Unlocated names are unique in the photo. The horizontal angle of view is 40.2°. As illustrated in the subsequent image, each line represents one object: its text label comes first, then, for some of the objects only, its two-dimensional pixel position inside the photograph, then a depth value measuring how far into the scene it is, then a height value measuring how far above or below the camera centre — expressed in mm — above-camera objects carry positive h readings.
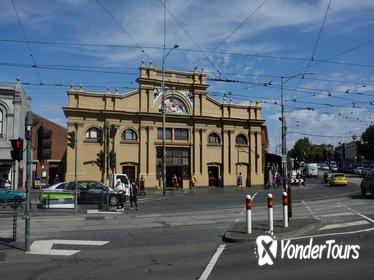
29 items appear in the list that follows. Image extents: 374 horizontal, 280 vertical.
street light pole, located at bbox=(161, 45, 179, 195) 46075 +1561
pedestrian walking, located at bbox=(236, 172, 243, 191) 55000 -899
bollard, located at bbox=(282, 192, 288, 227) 16359 -1199
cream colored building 52500 +4776
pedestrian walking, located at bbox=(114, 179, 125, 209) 28406 -1224
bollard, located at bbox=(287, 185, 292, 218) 19667 -1067
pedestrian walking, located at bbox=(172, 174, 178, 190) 54562 -767
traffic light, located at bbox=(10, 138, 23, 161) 13773 +709
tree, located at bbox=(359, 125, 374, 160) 103562 +6464
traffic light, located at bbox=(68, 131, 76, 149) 26333 +1833
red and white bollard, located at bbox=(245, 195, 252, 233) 15085 -1166
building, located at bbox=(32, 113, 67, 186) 56156 +1578
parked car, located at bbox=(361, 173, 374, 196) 35125 -751
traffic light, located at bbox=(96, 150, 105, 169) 36819 +1172
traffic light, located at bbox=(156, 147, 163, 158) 53000 +2475
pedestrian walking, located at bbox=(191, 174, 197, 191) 54684 -771
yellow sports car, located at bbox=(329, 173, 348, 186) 58812 -655
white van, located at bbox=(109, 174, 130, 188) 38716 -235
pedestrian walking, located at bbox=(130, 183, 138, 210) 28447 -1063
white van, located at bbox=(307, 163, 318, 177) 96938 +650
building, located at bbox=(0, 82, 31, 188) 45719 +4596
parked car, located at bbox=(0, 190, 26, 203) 31697 -1299
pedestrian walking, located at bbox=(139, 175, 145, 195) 46094 -1101
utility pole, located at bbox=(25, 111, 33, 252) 12852 -44
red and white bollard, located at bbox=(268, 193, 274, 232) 15211 -1117
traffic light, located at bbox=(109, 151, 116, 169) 37438 +1171
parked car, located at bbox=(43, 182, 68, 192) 30828 -666
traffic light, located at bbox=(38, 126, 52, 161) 13711 +839
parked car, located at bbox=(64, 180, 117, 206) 31812 -958
